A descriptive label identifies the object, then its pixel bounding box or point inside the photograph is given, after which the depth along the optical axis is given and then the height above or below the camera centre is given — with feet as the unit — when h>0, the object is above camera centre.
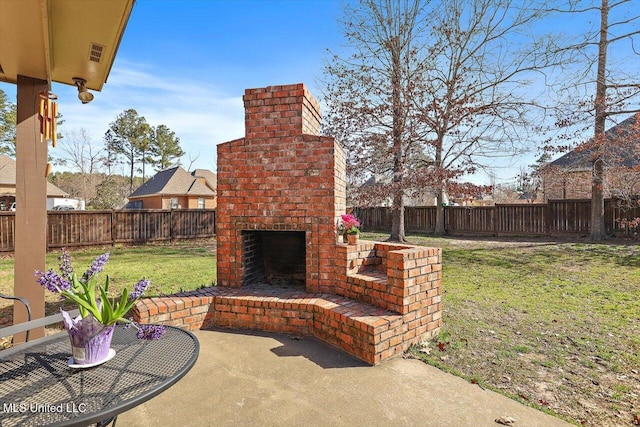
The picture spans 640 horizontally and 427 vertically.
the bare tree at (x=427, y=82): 32.86 +14.33
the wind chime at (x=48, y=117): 8.79 +2.80
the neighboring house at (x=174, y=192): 68.74 +4.78
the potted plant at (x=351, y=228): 12.04 -0.65
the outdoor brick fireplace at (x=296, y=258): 9.85 -1.80
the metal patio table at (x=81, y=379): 3.89 -2.49
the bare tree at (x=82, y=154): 77.97 +15.60
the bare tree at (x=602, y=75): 27.71 +12.66
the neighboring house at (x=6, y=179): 52.12 +6.55
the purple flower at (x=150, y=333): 5.16 -2.03
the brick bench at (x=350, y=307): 9.22 -3.20
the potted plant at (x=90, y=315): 4.79 -1.61
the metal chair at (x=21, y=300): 7.53 -2.21
